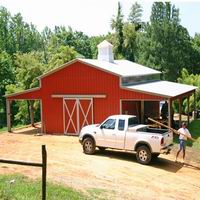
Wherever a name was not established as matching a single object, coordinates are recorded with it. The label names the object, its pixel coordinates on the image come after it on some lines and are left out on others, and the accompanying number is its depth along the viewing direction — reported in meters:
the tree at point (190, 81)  39.76
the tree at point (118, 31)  63.25
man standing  18.70
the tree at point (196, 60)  57.93
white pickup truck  17.66
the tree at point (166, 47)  53.72
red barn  24.61
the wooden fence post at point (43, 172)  9.19
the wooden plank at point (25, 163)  8.88
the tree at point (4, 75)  53.34
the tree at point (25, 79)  47.69
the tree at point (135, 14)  73.19
